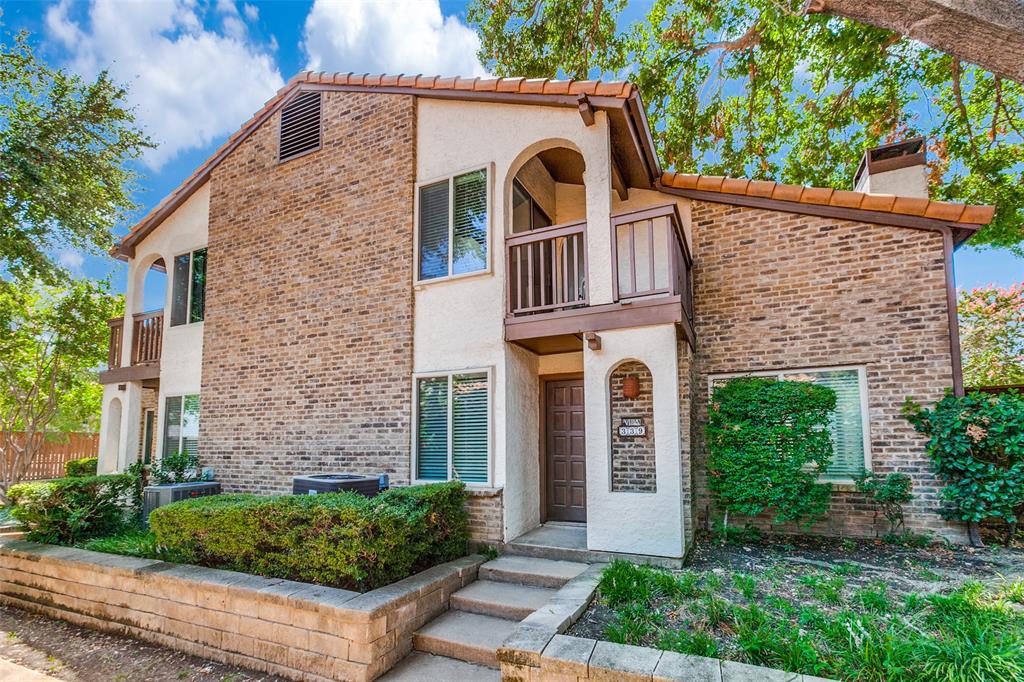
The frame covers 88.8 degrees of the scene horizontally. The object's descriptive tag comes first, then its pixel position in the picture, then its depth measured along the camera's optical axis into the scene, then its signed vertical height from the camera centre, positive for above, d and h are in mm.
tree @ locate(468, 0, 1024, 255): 10453 +7118
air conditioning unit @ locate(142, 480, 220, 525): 8070 -1272
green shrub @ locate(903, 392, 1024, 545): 5668 -496
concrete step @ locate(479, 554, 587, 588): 5512 -1735
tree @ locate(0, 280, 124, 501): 14141 +1717
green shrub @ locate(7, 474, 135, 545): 7199 -1355
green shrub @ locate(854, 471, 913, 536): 6184 -969
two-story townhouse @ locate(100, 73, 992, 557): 6270 +1438
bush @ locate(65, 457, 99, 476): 13867 -1481
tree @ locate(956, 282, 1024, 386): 11719 +1744
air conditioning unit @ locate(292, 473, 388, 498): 6508 -916
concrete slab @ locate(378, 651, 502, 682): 4289 -2165
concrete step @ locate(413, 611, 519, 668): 4496 -2010
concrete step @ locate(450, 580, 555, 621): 5043 -1876
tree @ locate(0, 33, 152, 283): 9898 +4966
